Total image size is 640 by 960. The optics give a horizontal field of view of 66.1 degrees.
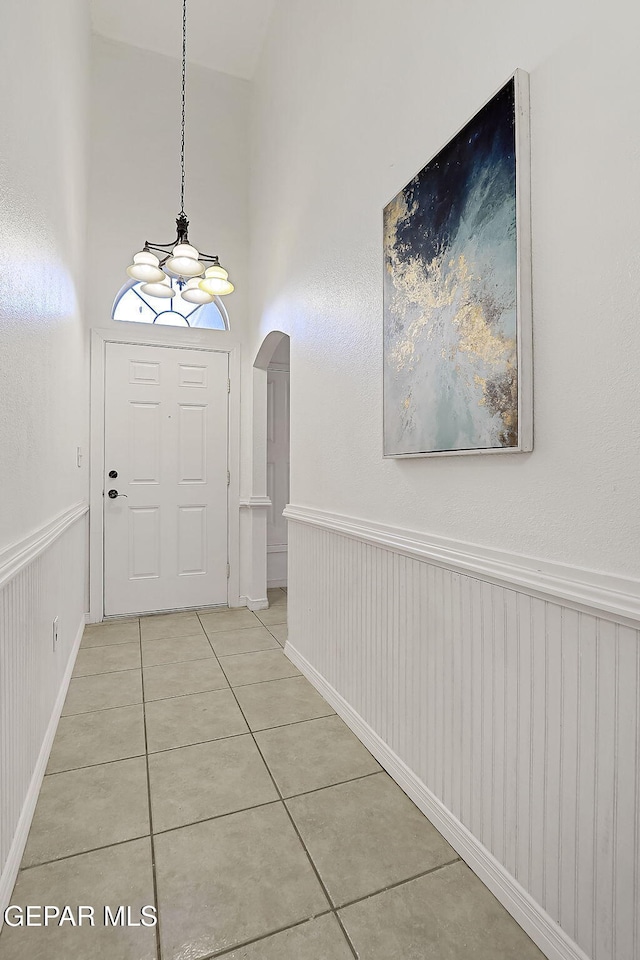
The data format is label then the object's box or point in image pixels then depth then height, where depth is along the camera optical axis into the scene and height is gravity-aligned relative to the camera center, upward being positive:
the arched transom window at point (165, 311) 3.68 +1.33
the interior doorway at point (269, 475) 3.84 +0.07
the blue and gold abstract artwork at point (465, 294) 1.20 +0.55
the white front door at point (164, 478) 3.61 +0.04
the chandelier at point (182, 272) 2.64 +1.20
